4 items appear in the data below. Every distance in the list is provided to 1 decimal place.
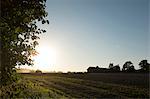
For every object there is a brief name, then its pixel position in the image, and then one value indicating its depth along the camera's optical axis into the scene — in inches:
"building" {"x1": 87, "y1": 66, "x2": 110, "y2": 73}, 5093.5
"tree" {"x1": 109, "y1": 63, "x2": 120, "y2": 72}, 4972.9
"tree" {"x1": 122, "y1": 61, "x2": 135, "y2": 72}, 4879.9
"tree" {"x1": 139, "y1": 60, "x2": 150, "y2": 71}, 4652.6
